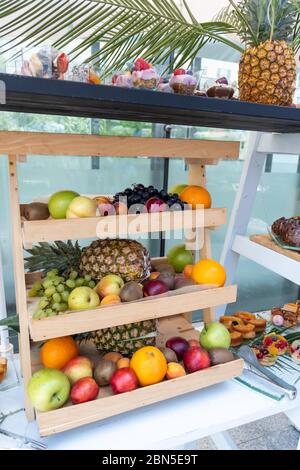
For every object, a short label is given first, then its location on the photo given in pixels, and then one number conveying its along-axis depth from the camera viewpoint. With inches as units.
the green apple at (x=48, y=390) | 28.0
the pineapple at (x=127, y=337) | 34.9
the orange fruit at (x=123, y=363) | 32.6
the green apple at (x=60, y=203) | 29.8
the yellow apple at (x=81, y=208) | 28.5
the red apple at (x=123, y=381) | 30.2
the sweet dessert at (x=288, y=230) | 47.8
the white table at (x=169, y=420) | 29.0
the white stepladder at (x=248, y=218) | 46.9
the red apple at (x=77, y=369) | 30.8
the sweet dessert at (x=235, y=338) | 44.3
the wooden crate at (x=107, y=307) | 26.3
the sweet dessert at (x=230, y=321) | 46.5
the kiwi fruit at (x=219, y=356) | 34.6
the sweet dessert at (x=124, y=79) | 29.0
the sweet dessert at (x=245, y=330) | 45.7
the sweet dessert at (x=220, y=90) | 32.9
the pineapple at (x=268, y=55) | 32.8
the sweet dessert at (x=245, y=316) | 49.3
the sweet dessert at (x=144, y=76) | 28.7
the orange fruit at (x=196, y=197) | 33.7
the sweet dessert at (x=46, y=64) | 25.2
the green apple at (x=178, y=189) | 38.5
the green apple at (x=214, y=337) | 36.0
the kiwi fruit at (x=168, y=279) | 35.7
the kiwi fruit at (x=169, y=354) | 34.1
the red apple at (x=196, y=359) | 33.6
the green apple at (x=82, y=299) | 30.3
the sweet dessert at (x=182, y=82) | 29.9
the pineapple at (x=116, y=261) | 34.0
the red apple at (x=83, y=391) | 29.0
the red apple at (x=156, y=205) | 30.8
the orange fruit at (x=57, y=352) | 32.3
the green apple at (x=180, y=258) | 42.0
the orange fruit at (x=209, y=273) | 34.7
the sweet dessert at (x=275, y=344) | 42.0
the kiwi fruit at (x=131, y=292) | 30.9
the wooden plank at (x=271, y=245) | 46.7
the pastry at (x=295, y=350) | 42.9
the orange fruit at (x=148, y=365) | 31.0
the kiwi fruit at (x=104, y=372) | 31.3
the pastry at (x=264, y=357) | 41.1
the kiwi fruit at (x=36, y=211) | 30.0
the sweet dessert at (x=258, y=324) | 48.7
